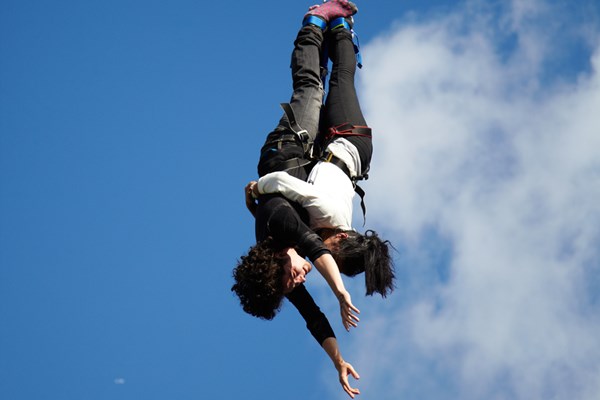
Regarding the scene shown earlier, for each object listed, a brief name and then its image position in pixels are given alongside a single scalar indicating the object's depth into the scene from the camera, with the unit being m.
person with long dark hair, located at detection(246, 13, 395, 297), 19.44
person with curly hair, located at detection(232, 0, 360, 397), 18.53
